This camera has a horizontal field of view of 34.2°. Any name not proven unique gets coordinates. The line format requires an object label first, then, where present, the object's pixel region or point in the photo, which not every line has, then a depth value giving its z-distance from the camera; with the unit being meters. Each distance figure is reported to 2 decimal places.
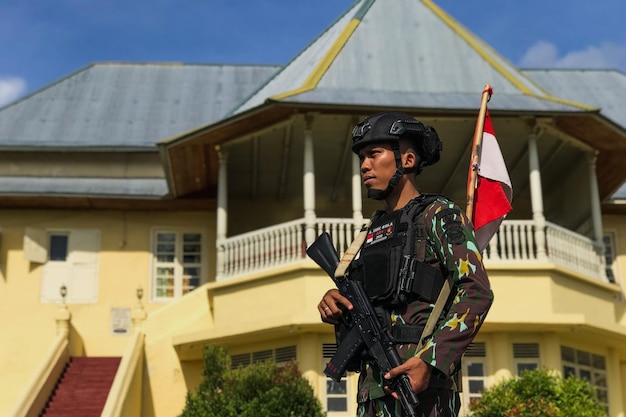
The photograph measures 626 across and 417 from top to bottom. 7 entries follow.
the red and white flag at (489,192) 6.29
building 16.39
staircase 16.53
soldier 5.03
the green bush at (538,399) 14.46
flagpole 6.37
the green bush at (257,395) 14.27
